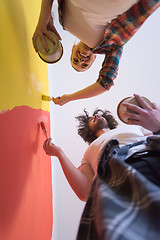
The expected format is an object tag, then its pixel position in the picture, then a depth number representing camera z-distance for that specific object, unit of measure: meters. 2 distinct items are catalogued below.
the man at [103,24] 0.58
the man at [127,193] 0.25
